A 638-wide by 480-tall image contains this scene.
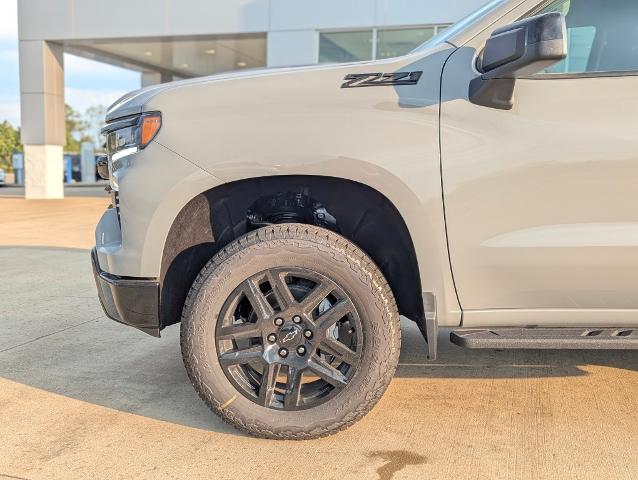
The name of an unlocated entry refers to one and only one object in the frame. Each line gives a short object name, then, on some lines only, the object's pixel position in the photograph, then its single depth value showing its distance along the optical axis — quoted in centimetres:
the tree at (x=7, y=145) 5812
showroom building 1563
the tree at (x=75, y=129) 8169
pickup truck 258
